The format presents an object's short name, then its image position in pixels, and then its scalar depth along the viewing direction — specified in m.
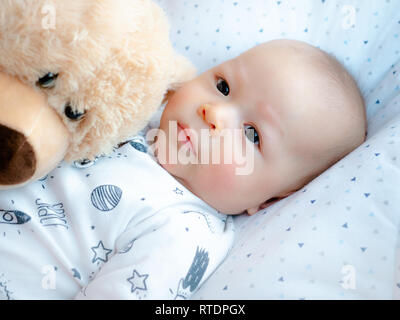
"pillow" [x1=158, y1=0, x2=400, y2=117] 0.44
